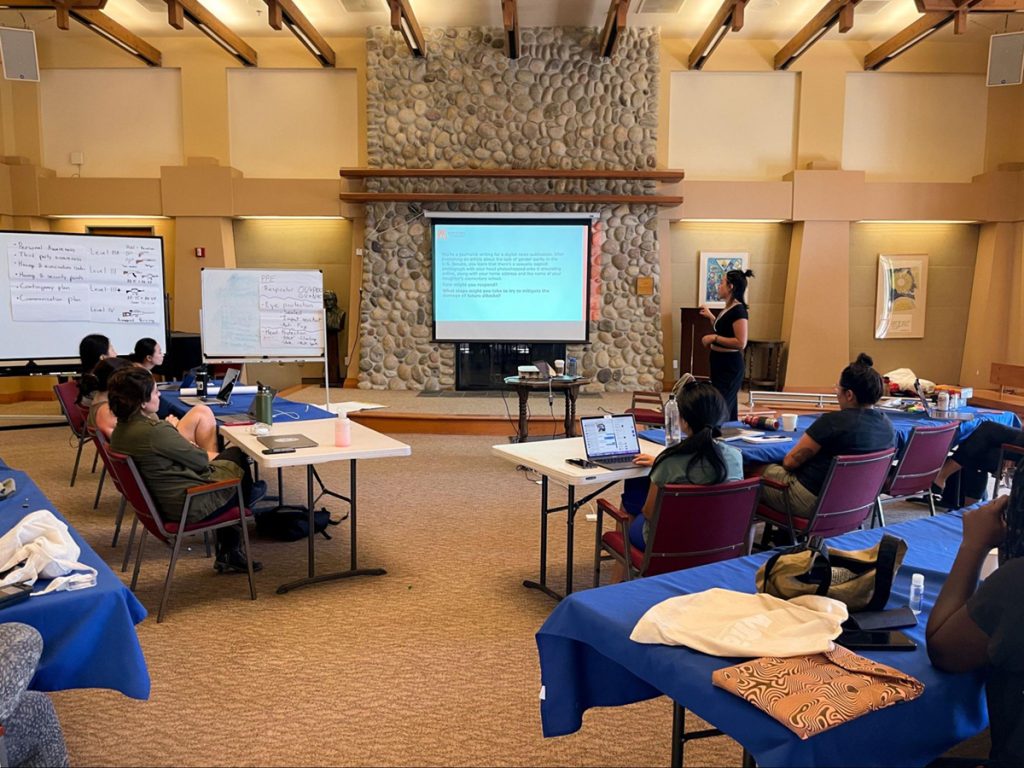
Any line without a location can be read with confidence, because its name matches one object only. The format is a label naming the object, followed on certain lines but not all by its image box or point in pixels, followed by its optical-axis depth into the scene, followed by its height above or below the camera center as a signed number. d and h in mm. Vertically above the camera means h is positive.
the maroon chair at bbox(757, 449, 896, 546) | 3201 -856
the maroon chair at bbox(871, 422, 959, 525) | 3791 -802
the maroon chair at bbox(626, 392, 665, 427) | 5031 -773
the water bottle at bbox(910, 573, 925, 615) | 1774 -682
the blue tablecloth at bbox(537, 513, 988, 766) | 1310 -756
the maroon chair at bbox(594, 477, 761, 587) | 2590 -810
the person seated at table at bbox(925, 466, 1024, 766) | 1323 -579
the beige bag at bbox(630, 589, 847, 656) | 1499 -686
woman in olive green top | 3197 -688
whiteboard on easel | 5586 -129
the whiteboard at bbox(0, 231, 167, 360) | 6719 -12
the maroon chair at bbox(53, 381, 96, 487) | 5426 -877
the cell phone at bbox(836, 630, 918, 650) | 1546 -701
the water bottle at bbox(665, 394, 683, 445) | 3541 -610
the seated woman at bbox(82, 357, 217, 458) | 3971 -689
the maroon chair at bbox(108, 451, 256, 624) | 3157 -981
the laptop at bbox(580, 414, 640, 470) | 3254 -616
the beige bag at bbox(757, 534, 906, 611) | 1685 -619
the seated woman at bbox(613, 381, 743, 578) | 2695 -540
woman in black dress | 5051 -243
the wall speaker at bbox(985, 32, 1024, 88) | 6727 +2324
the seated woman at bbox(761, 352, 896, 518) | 3270 -578
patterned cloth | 1288 -699
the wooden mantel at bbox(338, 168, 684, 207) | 9102 +1526
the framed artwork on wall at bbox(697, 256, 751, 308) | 9852 +505
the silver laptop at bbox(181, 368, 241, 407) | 4828 -668
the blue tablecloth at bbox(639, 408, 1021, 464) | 3666 -696
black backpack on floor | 4293 -1339
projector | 6618 -651
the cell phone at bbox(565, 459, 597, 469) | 3184 -700
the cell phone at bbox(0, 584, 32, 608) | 1779 -739
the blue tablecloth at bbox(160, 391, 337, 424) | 4492 -726
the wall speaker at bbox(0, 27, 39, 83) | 6902 +2213
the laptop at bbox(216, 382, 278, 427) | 4129 -710
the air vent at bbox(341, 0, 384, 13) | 8461 +3360
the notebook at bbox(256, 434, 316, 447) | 3503 -705
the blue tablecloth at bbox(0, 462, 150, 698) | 1815 -873
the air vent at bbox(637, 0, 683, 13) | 8359 +3401
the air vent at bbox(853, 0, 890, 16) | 8180 +3373
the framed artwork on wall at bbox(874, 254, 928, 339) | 9836 +165
